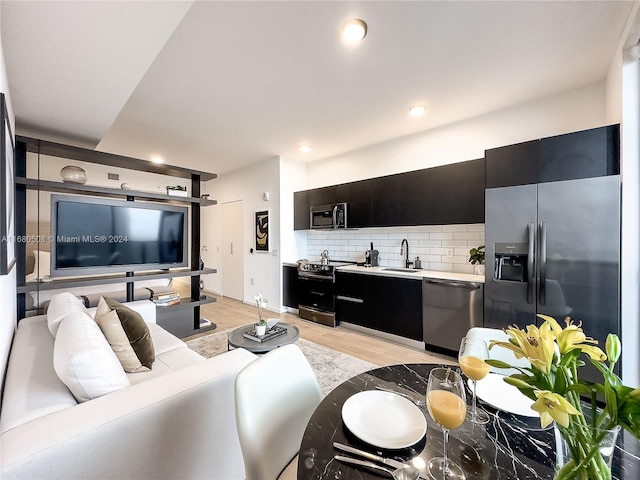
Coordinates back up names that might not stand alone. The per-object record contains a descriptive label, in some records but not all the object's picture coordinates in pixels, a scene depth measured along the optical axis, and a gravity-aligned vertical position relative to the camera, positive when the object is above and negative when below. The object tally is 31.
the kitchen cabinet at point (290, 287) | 4.37 -0.81
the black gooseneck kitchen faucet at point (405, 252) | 3.67 -0.19
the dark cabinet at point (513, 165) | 2.32 +0.67
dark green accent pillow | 1.77 -0.65
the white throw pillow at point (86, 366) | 1.05 -0.52
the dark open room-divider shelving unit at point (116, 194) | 2.41 +0.36
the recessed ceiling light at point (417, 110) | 2.86 +1.42
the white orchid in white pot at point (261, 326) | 2.25 -0.75
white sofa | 0.81 -0.65
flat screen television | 2.58 +0.04
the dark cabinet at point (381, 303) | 3.10 -0.82
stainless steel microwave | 4.00 +0.36
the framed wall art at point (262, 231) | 4.81 +0.15
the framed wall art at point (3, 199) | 1.19 +0.20
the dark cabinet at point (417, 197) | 2.87 +0.53
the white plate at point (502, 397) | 0.89 -0.58
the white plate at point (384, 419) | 0.77 -0.57
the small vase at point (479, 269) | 2.96 -0.35
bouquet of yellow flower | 0.47 -0.30
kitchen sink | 3.44 -0.42
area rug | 2.45 -1.28
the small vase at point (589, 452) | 0.46 -0.39
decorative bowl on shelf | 2.62 +0.66
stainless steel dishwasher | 2.67 -0.76
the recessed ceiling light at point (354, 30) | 1.73 +1.41
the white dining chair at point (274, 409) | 0.86 -0.63
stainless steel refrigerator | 1.98 -0.13
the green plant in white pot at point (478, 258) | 2.87 -0.21
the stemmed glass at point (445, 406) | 0.68 -0.46
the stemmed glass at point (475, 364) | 0.85 -0.41
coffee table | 2.06 -0.84
